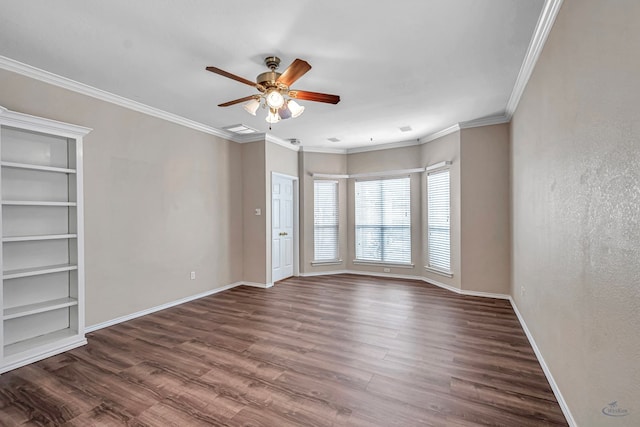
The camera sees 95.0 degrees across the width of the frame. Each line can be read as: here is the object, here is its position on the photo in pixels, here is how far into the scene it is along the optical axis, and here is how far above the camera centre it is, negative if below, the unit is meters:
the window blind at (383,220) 6.21 -0.15
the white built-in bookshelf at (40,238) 2.77 -0.21
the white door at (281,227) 5.88 -0.27
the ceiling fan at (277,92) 2.68 +1.18
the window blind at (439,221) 5.34 -0.16
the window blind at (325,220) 6.60 -0.14
